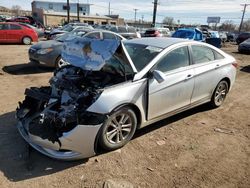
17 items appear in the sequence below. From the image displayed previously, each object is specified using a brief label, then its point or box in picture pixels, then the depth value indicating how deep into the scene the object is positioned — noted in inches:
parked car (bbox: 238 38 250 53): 498.7
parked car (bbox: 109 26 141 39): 525.6
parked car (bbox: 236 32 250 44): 816.3
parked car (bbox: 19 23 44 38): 646.5
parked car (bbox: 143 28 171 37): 666.3
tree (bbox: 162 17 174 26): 2833.2
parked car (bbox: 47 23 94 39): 503.4
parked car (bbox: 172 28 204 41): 491.6
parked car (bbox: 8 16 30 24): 1027.8
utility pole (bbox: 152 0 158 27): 1003.6
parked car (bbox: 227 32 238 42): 1068.3
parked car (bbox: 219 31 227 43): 921.6
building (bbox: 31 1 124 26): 1659.0
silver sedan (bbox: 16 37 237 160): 97.4
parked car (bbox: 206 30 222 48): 493.5
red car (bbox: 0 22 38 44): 469.9
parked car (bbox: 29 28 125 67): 242.9
